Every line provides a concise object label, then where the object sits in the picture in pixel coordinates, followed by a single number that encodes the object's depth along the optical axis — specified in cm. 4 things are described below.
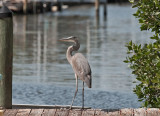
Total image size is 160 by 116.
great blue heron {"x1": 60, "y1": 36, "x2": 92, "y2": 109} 1731
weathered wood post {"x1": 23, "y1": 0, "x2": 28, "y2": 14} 11775
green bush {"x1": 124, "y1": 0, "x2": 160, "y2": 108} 1791
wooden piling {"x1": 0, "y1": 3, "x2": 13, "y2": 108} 1847
